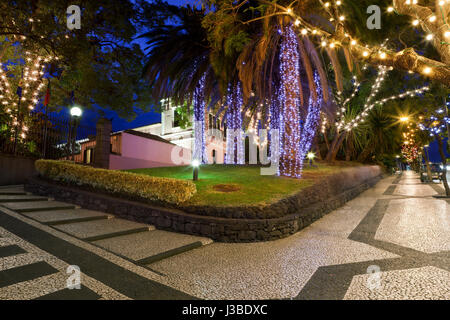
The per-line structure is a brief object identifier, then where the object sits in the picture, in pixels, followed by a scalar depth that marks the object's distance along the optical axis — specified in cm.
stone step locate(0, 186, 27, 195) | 811
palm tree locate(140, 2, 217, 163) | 1263
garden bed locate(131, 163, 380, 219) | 570
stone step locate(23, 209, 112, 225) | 540
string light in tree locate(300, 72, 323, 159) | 1238
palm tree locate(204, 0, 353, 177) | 894
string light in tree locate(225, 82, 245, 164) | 1338
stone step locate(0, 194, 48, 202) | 703
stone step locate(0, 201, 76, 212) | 607
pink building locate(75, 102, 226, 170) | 1630
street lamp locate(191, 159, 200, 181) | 870
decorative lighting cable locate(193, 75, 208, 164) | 1431
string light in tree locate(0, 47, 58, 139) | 1308
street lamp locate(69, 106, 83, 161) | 1084
